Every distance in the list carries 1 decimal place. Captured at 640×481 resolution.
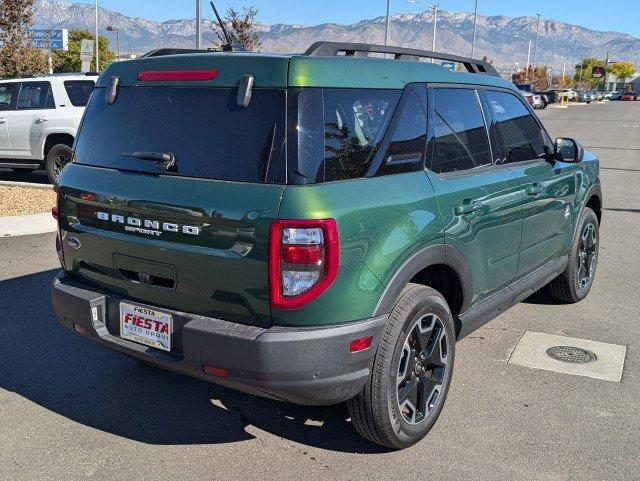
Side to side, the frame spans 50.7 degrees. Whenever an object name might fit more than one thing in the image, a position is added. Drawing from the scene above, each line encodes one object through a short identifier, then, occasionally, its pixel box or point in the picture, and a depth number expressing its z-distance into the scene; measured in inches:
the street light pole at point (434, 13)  1964.3
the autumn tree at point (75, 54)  2163.6
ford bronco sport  112.5
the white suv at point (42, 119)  453.1
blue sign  1227.9
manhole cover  183.2
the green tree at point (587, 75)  6288.4
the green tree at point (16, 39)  667.4
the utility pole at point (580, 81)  5999.0
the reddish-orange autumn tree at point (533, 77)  3885.8
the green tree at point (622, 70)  6658.5
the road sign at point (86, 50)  727.1
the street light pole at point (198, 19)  669.0
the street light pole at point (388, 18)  1537.9
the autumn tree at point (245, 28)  947.3
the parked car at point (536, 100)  1551.9
